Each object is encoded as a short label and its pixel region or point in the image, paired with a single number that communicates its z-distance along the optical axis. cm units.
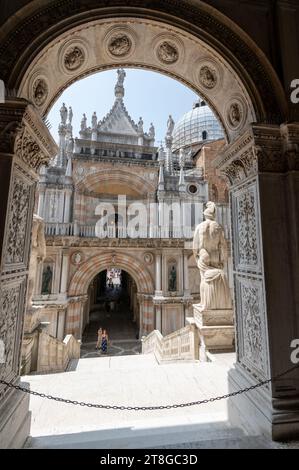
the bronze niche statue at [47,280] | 1326
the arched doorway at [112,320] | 1295
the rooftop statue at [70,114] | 1688
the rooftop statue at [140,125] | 1727
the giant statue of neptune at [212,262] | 588
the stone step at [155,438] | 249
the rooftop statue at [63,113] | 1578
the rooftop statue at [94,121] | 1648
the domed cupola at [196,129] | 2772
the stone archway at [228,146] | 259
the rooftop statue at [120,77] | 1806
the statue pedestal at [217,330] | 572
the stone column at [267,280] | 258
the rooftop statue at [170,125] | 1769
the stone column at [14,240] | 244
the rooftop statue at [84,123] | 1648
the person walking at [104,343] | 1180
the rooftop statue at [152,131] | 1734
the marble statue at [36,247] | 560
